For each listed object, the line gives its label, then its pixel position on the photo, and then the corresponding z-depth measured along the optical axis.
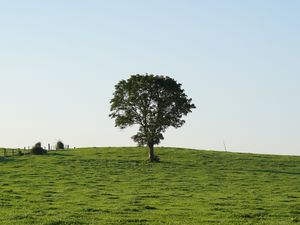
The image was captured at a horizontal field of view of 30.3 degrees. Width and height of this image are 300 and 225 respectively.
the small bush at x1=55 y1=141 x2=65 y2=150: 121.38
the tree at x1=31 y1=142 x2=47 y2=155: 100.69
